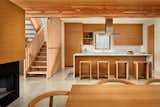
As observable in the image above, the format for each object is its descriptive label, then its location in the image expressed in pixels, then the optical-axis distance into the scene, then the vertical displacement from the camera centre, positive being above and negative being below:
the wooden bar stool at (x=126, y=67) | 5.21 -0.69
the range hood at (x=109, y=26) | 5.19 +0.85
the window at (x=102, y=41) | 7.97 +0.45
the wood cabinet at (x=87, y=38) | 7.99 +0.62
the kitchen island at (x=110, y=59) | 5.36 -0.39
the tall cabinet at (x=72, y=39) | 7.68 +0.54
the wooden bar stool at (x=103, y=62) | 5.22 -0.60
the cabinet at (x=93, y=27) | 7.87 +1.20
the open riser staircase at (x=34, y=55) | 5.56 -0.20
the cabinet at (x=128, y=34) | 7.88 +0.84
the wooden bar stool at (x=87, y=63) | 5.28 -0.64
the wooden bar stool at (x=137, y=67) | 5.13 -0.66
